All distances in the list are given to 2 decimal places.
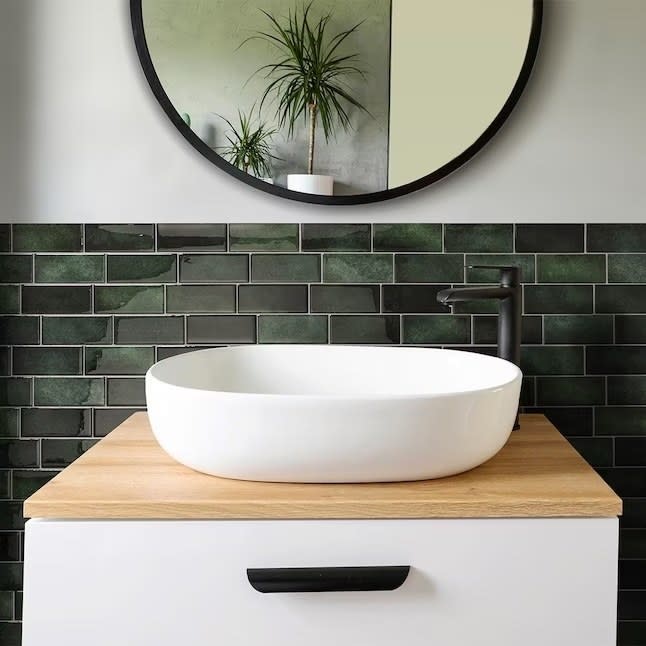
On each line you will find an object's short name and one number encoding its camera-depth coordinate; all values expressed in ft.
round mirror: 4.97
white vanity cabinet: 3.13
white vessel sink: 3.11
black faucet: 4.44
